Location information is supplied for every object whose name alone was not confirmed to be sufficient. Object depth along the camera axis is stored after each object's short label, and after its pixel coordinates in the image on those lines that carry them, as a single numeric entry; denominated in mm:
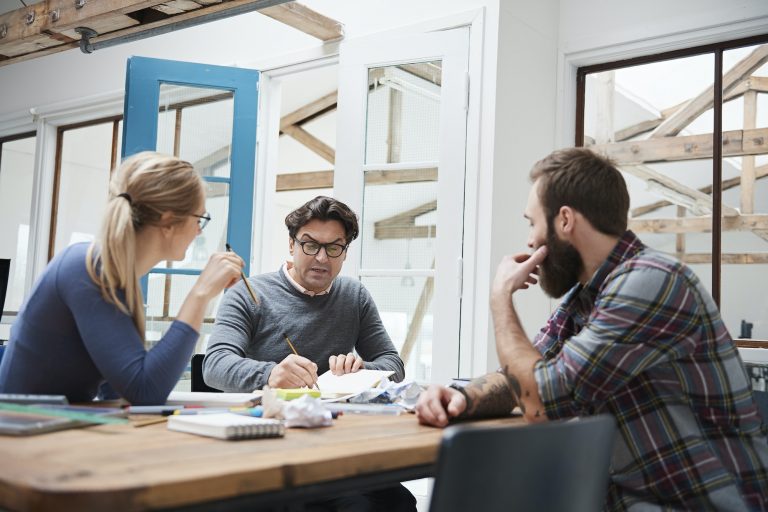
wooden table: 904
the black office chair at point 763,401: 1893
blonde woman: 1649
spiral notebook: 1307
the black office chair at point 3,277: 4438
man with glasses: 2635
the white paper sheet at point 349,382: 2092
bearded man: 1522
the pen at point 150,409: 1586
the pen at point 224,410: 1600
